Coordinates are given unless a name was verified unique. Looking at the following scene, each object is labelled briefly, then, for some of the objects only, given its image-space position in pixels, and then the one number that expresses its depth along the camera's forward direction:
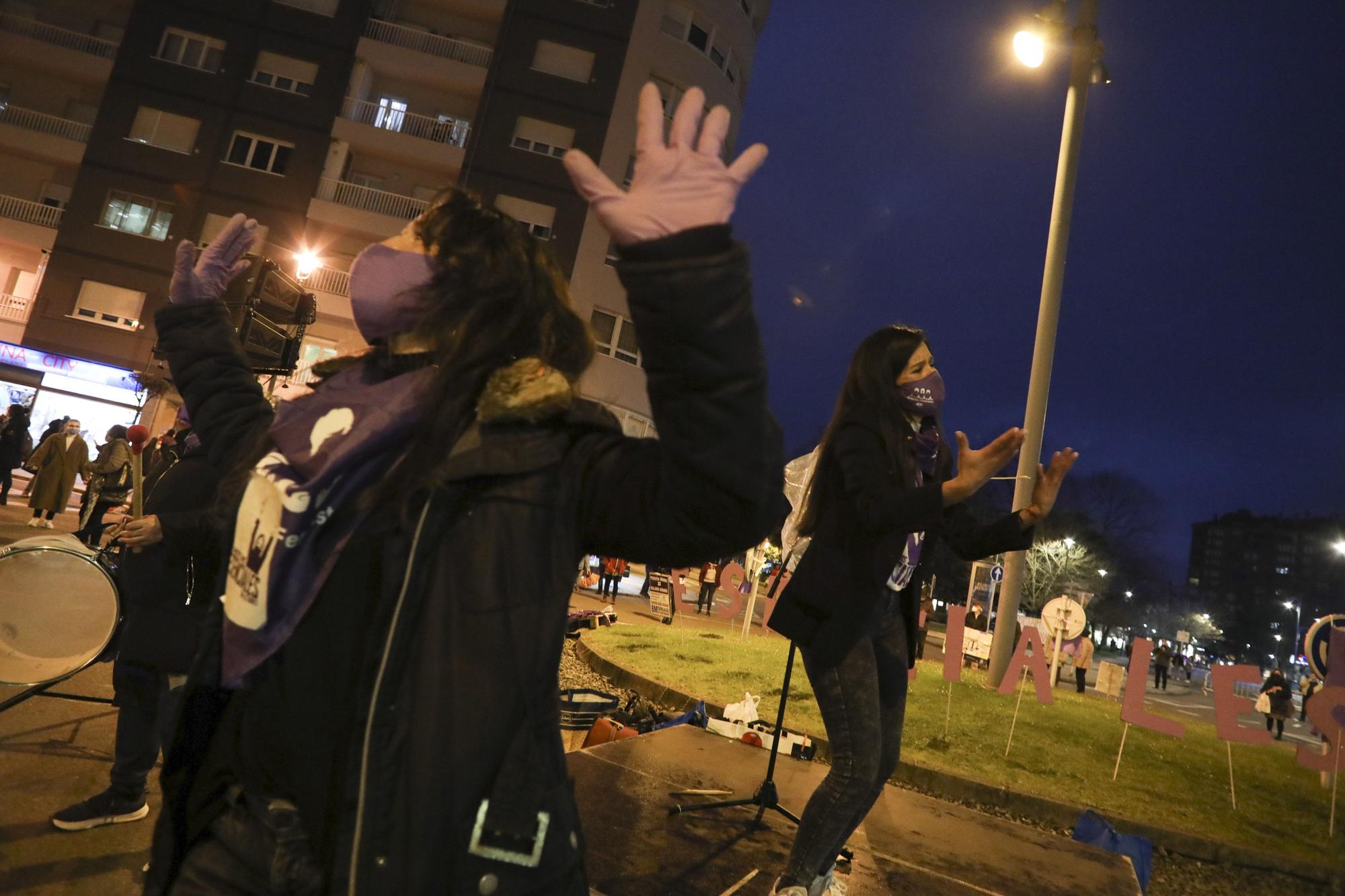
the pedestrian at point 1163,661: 31.69
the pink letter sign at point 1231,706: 6.47
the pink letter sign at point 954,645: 7.94
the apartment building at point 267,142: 25.25
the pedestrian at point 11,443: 15.52
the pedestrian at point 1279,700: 18.53
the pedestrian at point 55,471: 13.39
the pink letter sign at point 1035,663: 7.90
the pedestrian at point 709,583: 21.28
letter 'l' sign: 6.80
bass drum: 3.39
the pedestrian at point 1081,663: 18.07
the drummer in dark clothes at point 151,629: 3.34
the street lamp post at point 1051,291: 11.04
